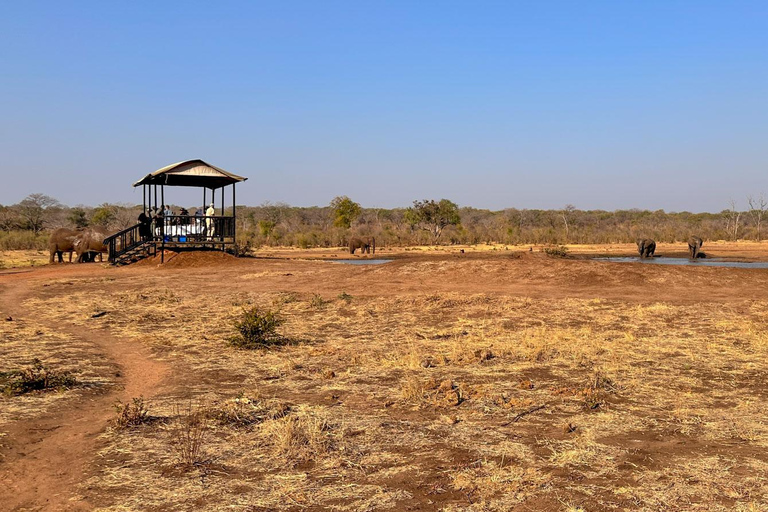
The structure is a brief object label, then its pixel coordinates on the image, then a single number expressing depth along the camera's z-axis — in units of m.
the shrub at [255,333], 9.48
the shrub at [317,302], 13.85
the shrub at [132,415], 5.71
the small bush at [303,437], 5.02
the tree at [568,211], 87.94
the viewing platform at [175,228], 24.66
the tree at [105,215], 55.36
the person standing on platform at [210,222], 25.74
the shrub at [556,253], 25.35
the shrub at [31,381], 6.71
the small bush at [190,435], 4.89
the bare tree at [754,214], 72.76
